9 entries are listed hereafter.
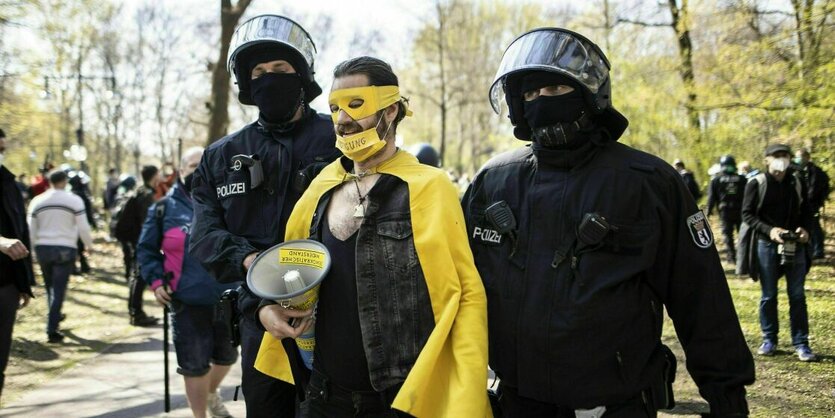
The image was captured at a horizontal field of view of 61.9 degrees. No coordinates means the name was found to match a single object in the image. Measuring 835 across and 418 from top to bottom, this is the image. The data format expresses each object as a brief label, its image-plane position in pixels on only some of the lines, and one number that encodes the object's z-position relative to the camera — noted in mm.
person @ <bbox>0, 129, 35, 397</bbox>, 4707
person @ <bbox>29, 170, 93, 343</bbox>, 9023
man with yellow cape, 2389
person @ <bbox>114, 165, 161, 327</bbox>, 9825
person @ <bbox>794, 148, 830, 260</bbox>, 10551
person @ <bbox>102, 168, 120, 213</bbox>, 22047
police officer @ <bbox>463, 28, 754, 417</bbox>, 2438
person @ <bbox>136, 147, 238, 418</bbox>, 4910
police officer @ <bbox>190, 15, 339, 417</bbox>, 3164
